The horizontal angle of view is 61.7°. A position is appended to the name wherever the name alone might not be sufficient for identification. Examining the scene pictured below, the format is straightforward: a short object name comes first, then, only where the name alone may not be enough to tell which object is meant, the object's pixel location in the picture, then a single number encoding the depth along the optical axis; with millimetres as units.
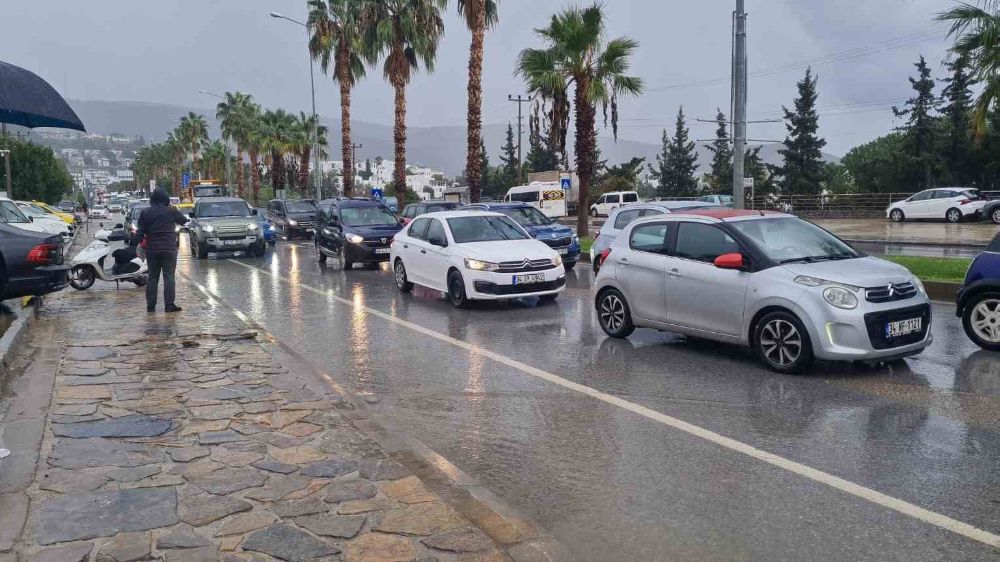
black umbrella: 5195
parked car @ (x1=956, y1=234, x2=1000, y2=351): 8586
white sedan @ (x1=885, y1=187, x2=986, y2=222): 35594
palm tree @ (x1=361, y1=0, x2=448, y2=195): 35719
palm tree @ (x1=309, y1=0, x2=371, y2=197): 42469
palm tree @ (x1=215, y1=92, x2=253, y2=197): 77062
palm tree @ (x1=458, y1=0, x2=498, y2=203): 28500
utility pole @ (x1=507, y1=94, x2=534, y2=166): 73869
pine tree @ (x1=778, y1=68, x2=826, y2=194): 67500
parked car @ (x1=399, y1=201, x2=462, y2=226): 25953
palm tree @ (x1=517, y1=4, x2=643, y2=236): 24984
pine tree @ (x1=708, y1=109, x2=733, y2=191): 73812
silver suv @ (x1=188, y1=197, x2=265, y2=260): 23734
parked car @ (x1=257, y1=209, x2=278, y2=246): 25508
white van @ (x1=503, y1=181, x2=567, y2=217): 47344
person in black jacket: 12102
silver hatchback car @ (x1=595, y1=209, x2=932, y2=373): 7492
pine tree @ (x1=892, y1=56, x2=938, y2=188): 57531
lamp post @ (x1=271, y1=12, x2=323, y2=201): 48719
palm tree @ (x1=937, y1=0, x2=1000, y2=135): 17438
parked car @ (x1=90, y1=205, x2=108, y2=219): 68206
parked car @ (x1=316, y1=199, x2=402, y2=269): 19859
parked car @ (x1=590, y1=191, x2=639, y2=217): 56906
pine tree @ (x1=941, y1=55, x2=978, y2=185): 55562
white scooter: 15734
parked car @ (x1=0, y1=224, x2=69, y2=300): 11062
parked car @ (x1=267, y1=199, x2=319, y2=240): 35781
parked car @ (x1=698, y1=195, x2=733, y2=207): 43094
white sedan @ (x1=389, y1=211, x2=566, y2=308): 12547
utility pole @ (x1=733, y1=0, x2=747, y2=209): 18359
